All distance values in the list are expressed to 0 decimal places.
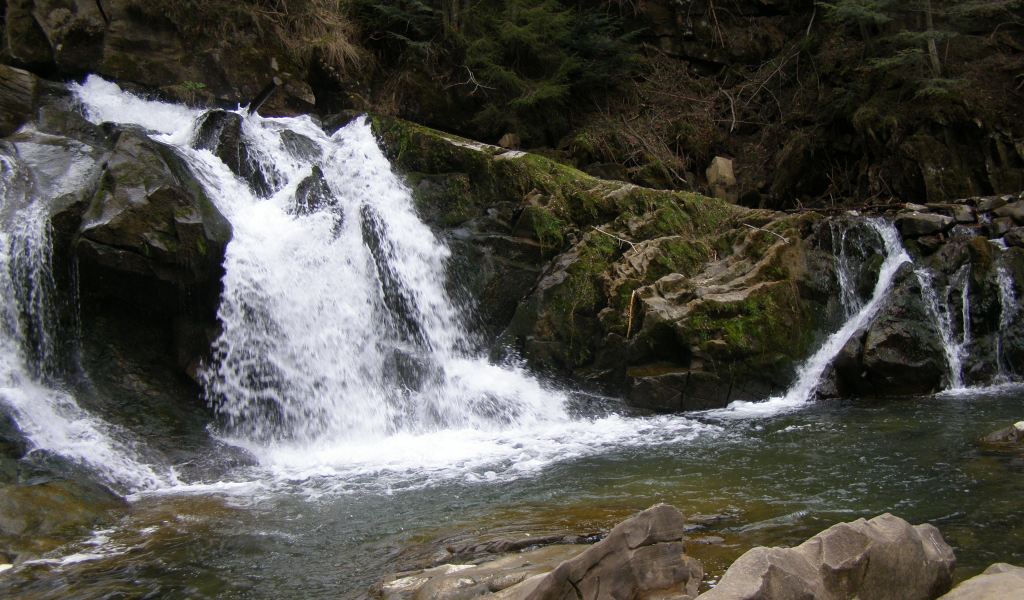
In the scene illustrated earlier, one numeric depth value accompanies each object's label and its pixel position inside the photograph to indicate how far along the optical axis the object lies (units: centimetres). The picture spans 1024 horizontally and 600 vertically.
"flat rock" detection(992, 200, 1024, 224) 915
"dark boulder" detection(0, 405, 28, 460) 567
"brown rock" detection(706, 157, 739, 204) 1341
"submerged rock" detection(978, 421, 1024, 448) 527
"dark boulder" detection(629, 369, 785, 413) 805
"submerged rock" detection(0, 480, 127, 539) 465
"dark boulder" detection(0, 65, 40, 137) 845
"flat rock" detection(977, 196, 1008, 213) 949
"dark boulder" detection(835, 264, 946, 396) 792
